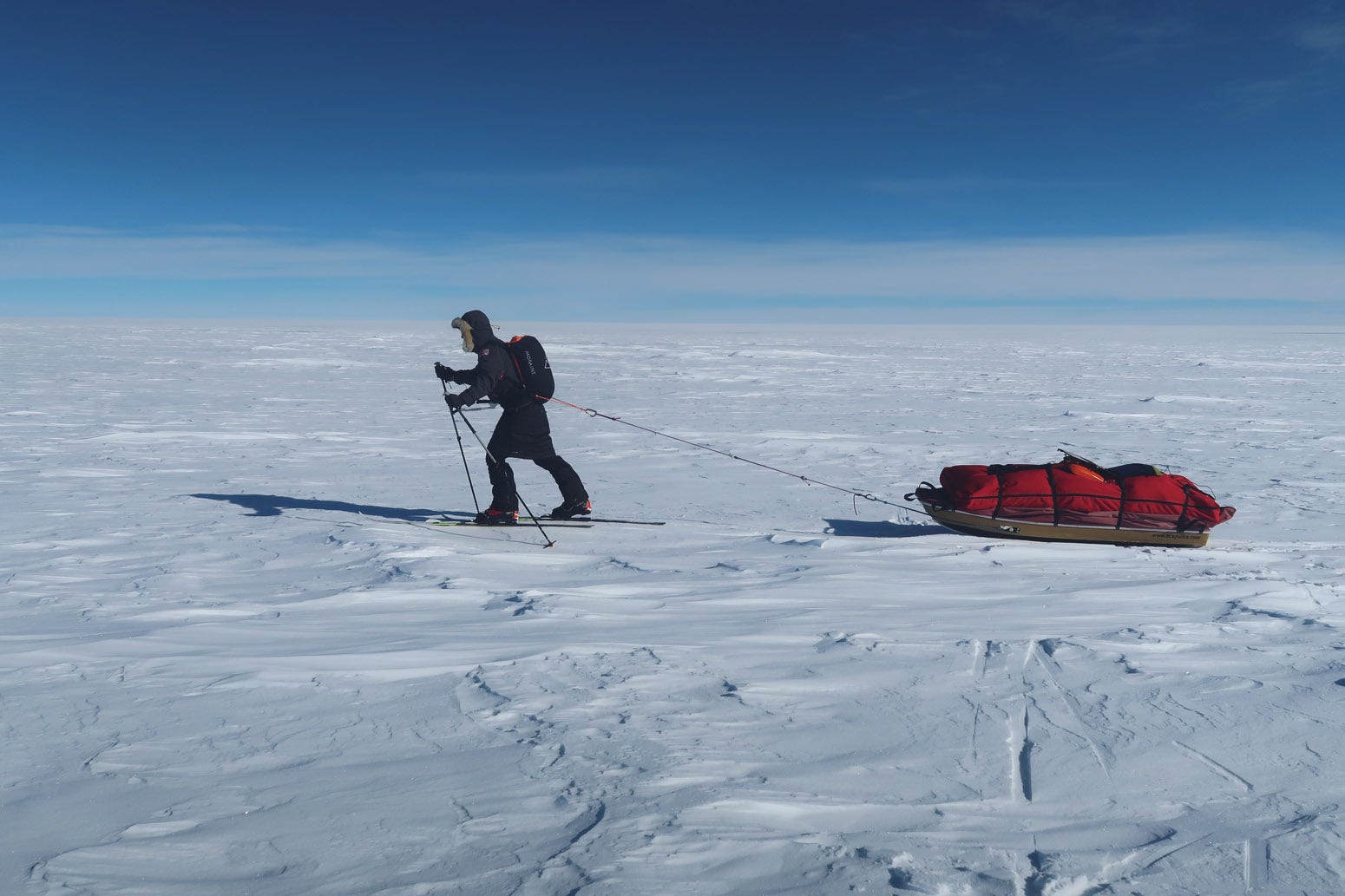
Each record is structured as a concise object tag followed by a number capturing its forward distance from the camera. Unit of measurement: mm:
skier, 5652
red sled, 5332
